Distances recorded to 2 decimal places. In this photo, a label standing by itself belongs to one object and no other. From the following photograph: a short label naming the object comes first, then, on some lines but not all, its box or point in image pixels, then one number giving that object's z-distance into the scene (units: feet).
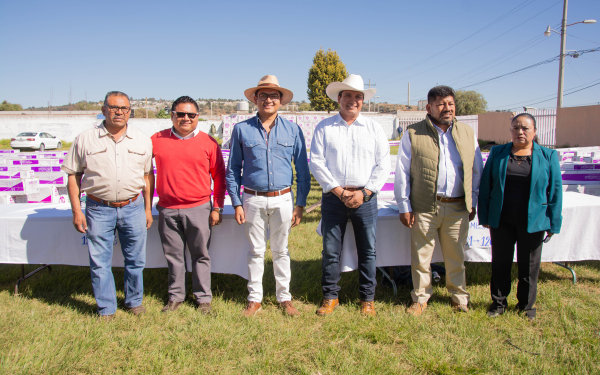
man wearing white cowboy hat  10.96
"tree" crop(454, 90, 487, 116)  216.06
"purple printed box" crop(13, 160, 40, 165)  28.36
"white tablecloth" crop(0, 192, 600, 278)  12.59
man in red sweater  11.02
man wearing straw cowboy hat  11.05
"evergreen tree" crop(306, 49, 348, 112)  137.69
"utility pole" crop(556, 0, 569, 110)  65.67
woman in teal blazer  10.45
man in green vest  10.93
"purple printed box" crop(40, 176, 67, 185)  22.36
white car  87.66
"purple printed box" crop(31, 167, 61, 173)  25.74
